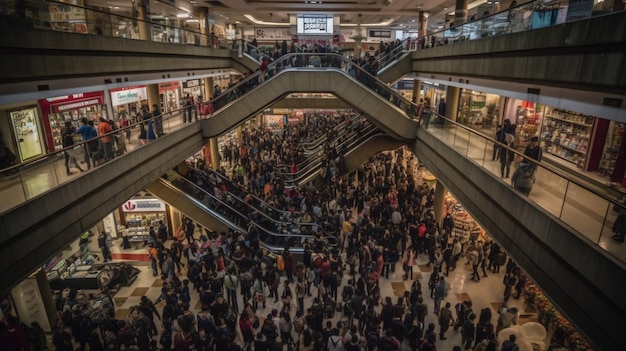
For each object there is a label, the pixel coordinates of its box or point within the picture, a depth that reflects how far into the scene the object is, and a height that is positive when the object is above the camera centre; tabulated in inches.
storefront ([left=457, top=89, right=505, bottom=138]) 588.3 -76.2
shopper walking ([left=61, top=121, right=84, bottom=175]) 304.0 -72.0
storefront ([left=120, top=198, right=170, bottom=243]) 573.6 -231.1
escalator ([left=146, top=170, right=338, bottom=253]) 521.0 -214.6
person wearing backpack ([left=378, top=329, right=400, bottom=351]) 298.0 -212.9
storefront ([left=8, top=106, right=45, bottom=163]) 435.8 -80.5
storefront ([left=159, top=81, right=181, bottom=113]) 760.3 -67.9
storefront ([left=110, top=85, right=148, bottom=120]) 598.4 -59.4
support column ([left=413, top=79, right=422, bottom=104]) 934.4 -64.2
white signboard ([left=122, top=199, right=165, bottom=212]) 578.9 -210.9
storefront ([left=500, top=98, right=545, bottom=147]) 518.9 -71.2
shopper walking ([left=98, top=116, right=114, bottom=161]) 345.1 -71.6
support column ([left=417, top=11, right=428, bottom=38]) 938.1 +99.1
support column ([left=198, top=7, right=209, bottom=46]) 919.0 +105.6
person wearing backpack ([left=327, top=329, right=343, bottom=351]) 297.1 -211.6
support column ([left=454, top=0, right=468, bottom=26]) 646.5 +86.8
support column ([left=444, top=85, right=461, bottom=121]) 604.7 -59.1
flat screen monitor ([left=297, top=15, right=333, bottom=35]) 1004.6 +97.8
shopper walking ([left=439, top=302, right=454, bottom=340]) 354.3 -234.2
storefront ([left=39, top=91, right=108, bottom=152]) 482.9 -64.7
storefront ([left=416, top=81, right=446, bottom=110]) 855.3 -71.1
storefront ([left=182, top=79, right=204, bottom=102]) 921.1 -62.5
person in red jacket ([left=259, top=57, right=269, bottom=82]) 591.6 -14.5
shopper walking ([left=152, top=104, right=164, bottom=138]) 449.9 -71.7
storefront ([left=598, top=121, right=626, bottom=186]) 360.9 -87.6
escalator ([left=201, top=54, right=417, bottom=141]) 572.7 -37.9
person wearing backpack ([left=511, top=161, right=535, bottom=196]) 268.4 -80.0
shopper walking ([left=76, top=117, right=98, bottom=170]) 325.7 -67.7
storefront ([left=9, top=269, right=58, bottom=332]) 369.2 -229.3
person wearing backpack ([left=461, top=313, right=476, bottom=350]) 335.0 -230.1
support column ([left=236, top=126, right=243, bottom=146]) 1095.6 -204.7
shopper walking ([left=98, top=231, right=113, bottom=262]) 522.0 -245.8
